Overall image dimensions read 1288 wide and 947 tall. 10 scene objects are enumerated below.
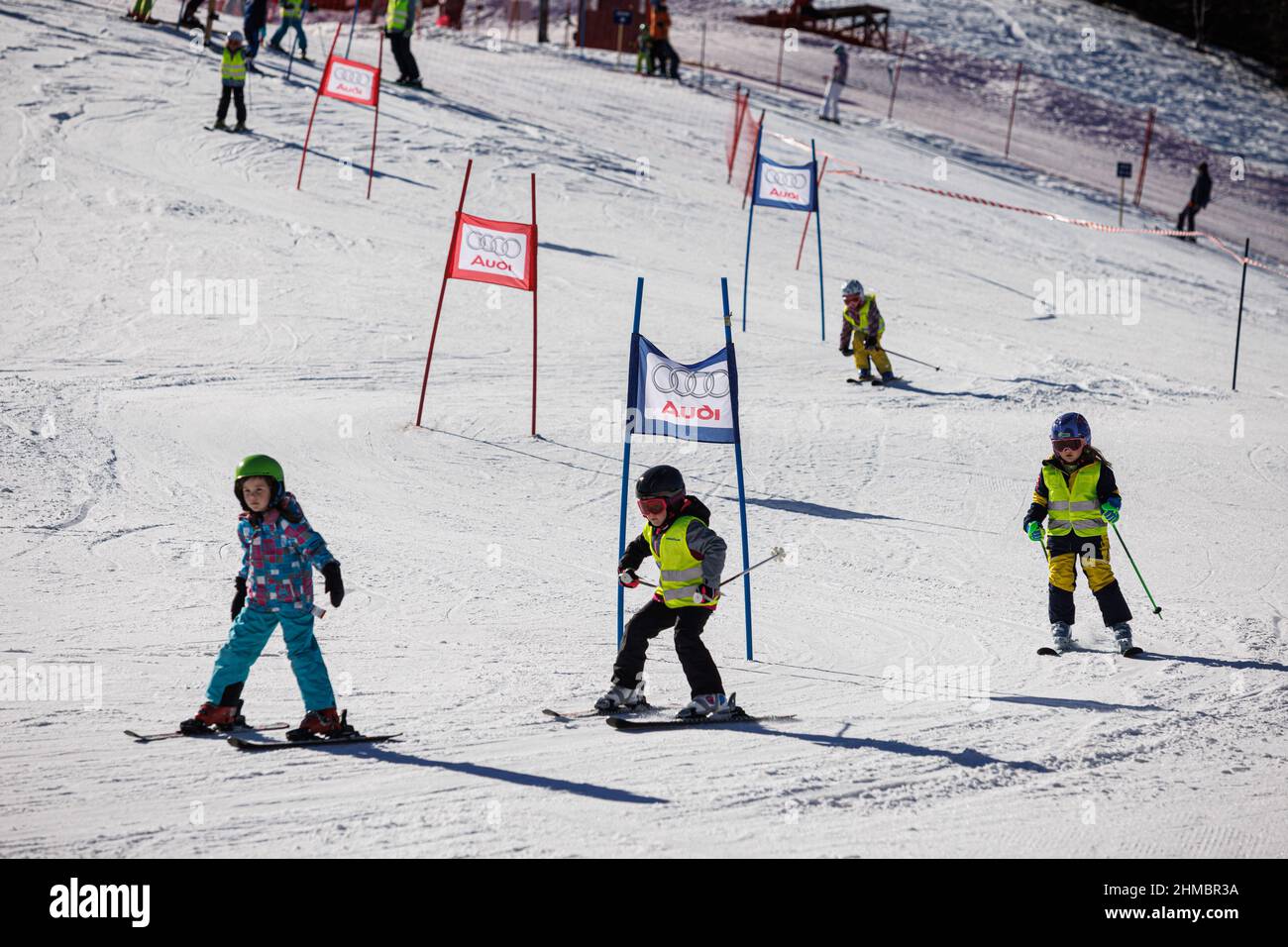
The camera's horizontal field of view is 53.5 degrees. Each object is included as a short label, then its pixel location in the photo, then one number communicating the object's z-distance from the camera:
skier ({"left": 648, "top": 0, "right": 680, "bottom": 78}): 30.27
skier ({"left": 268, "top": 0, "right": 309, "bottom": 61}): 26.42
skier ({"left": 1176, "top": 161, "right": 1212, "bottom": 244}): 25.84
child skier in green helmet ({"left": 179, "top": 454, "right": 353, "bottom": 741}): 6.11
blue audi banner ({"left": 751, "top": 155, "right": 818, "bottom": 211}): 16.55
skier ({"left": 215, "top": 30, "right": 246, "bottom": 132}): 20.98
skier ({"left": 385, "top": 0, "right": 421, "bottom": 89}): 25.27
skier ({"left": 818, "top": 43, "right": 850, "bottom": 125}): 28.52
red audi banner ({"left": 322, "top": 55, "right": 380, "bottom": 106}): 19.31
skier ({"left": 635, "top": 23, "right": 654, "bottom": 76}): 30.89
